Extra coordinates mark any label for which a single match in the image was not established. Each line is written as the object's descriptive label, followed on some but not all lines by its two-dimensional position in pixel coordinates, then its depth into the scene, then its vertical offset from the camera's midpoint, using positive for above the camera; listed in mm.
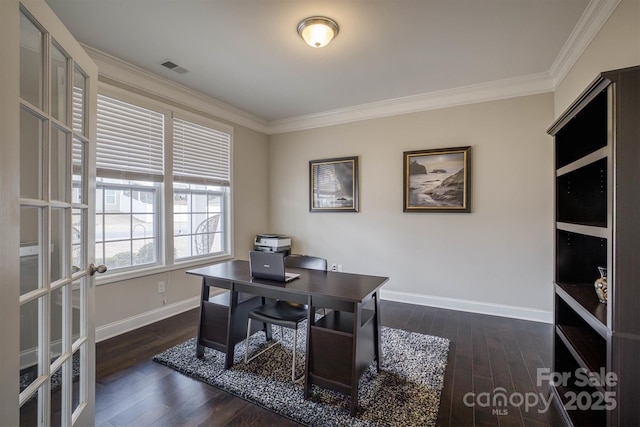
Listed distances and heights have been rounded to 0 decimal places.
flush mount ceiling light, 2189 +1425
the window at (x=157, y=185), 2822 +320
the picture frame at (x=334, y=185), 4162 +432
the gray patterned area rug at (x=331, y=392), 1733 -1197
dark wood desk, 1775 -741
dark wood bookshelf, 1167 -172
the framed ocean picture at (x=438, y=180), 3465 +425
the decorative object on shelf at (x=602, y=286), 1536 -388
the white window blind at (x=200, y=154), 3475 +766
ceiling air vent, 2852 +1491
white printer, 4355 -451
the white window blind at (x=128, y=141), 2746 +735
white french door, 1001 -41
